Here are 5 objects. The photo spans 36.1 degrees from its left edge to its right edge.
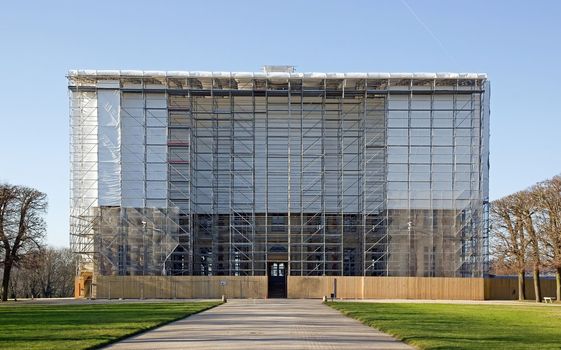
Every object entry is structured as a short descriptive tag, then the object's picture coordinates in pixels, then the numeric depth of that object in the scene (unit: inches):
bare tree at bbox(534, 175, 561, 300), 2075.5
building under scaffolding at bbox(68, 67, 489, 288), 2240.4
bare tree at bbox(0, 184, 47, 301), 2225.6
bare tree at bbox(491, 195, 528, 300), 2182.6
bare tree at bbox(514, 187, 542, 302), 2135.8
